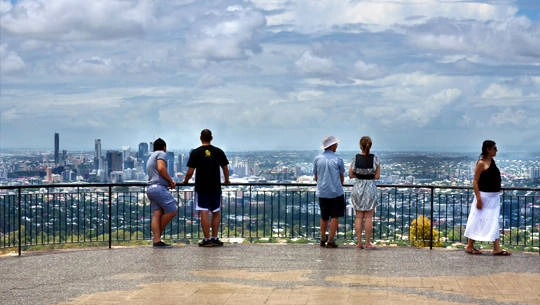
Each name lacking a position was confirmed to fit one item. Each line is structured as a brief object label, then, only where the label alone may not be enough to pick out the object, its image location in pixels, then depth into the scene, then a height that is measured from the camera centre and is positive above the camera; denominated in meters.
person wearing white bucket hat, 14.44 -0.79
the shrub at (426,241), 16.70 -2.20
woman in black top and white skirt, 13.78 -1.03
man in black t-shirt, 14.51 -0.66
